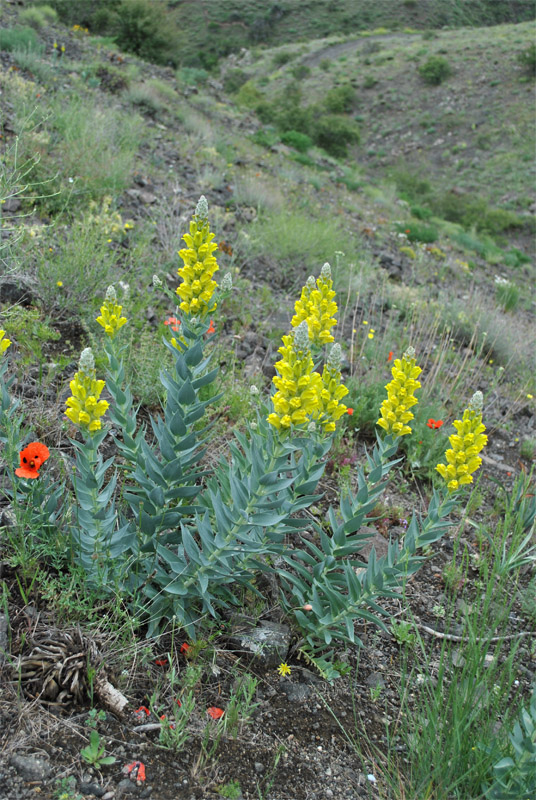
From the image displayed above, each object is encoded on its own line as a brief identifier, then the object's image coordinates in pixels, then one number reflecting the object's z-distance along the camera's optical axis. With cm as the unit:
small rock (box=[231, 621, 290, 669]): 221
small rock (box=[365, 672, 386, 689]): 232
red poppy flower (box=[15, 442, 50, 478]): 193
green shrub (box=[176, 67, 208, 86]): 1524
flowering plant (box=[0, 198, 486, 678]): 186
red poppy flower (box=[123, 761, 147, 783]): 169
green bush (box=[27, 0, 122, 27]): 1633
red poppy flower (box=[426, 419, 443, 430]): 367
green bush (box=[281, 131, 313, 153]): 1536
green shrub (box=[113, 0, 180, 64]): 1622
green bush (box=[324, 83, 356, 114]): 2867
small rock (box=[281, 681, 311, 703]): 215
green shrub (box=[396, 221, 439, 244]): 1065
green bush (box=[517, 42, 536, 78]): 2705
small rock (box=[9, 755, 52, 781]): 160
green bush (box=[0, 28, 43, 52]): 888
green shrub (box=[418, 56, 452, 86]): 2917
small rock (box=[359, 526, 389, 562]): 293
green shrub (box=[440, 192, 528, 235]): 1764
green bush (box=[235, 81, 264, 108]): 2029
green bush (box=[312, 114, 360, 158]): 2019
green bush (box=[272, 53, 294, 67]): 3722
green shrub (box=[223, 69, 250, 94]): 3312
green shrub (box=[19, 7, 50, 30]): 1114
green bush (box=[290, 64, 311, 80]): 3356
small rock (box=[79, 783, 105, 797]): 162
